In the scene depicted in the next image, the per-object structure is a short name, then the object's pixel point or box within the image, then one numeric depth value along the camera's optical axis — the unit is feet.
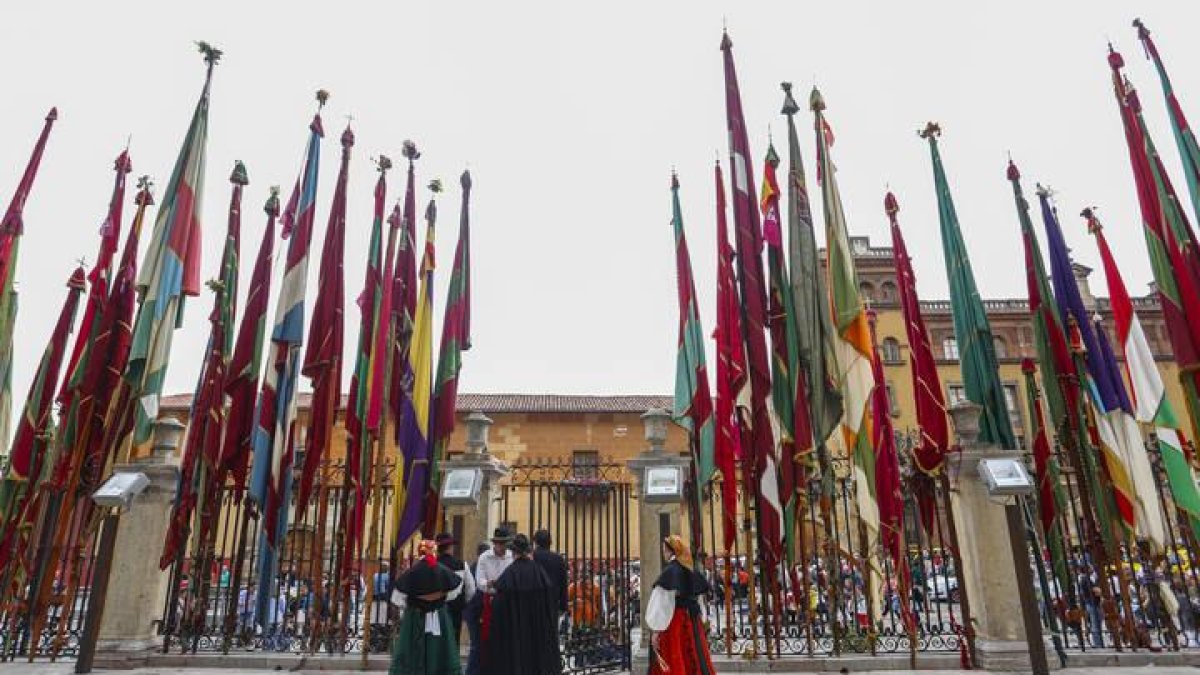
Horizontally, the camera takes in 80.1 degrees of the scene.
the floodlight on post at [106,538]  24.99
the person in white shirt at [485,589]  22.20
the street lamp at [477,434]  31.02
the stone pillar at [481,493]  29.50
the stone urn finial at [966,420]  28.71
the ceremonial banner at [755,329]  27.84
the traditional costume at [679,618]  21.76
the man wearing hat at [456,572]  22.67
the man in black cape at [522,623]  21.83
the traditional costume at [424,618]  21.08
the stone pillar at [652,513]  27.86
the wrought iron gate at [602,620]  28.14
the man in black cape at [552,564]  23.42
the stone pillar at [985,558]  25.82
